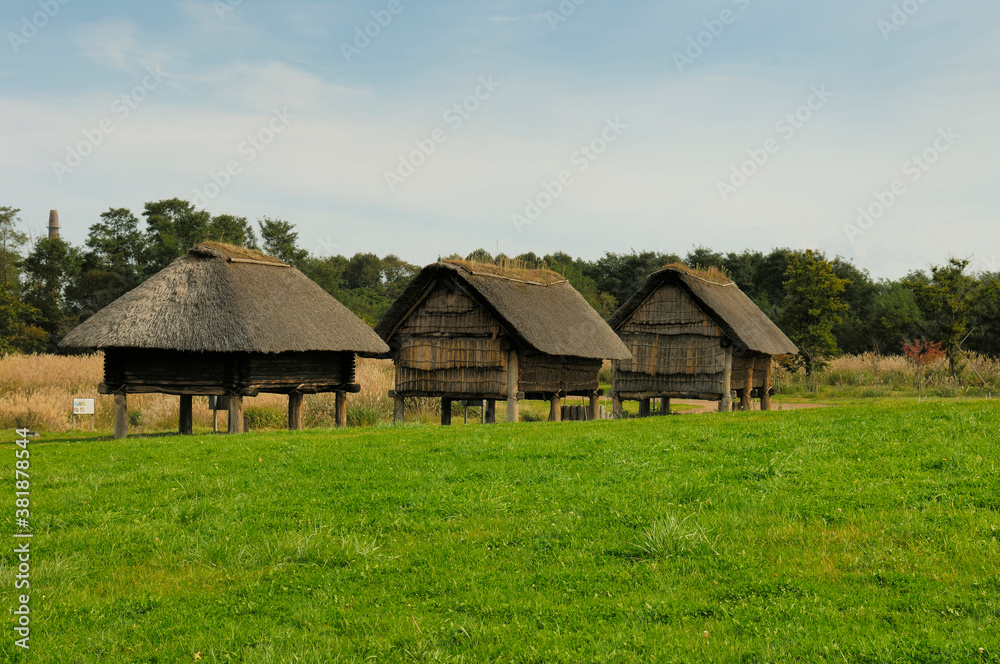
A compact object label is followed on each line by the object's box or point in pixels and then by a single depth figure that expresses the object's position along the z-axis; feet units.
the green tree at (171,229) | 179.01
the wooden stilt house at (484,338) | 78.38
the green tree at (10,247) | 200.13
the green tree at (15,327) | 149.38
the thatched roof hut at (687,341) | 94.38
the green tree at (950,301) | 130.72
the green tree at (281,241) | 198.18
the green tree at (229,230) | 189.98
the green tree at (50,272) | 178.09
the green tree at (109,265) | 178.50
